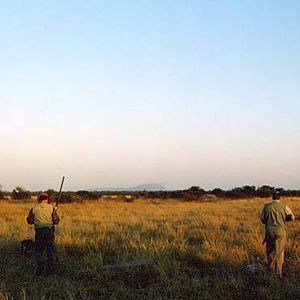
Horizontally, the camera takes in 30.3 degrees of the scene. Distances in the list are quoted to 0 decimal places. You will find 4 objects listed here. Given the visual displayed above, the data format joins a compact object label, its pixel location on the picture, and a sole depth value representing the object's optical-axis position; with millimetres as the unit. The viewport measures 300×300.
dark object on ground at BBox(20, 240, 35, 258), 13632
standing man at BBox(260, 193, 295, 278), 10939
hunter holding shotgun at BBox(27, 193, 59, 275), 12148
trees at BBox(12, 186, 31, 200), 54575
